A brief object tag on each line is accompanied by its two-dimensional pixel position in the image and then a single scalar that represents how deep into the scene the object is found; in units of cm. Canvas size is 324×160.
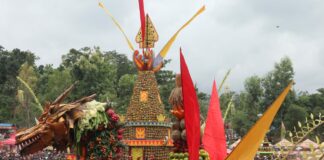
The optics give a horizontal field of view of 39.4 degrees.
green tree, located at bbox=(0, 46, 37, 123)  3744
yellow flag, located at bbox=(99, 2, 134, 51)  1756
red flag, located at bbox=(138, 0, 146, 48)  1698
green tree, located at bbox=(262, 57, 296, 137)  3147
